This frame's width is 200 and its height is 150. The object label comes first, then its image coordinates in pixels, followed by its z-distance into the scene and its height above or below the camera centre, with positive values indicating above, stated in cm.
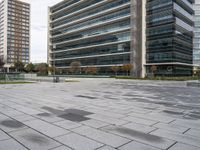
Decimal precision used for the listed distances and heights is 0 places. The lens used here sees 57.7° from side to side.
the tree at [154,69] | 5453 +87
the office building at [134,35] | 5650 +1337
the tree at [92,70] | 6819 +75
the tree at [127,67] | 5740 +156
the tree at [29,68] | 9943 +229
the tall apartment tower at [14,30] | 12800 +3053
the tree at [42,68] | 9006 +204
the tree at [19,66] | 9969 +341
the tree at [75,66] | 7325 +243
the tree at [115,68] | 6126 +133
